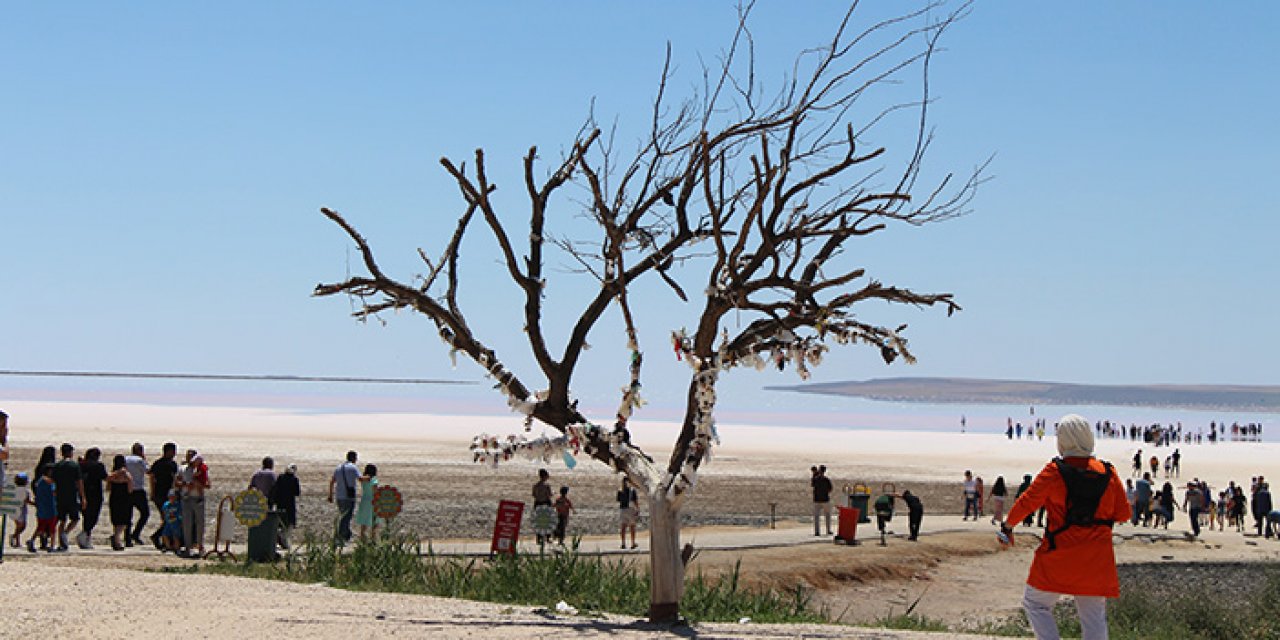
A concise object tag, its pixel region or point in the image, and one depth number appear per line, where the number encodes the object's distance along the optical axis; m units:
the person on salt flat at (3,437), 20.11
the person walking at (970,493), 37.19
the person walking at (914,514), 30.16
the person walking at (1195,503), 36.42
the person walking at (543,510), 22.20
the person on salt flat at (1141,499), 39.16
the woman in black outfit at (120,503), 22.72
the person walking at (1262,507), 38.78
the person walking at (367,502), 23.02
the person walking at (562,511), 25.28
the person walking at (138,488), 22.86
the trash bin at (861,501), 33.47
